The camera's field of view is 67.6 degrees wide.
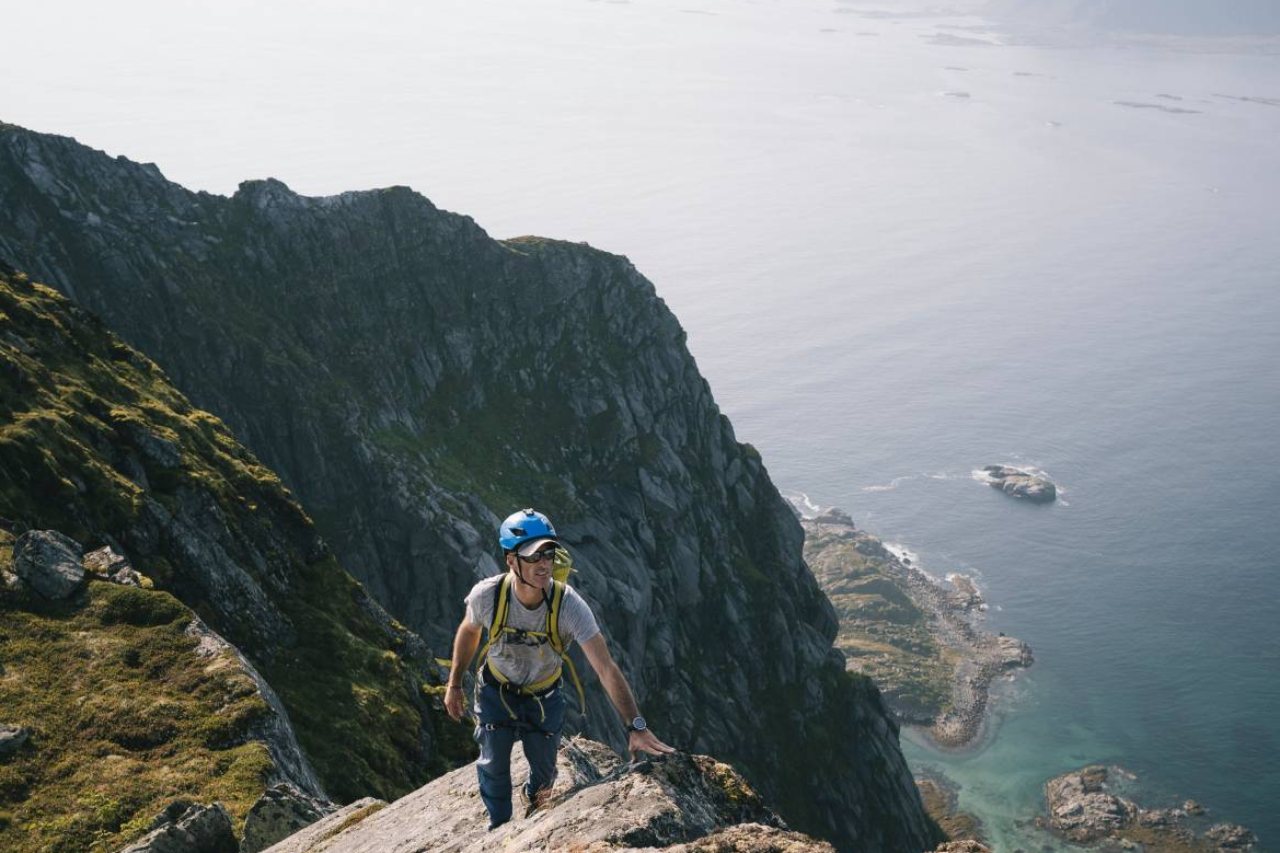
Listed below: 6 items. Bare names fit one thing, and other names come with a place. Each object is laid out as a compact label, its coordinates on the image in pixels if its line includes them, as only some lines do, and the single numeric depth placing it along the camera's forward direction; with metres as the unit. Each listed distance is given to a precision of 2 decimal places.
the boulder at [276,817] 17.84
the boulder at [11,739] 21.17
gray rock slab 11.75
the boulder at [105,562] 29.33
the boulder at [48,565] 26.89
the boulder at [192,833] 16.54
